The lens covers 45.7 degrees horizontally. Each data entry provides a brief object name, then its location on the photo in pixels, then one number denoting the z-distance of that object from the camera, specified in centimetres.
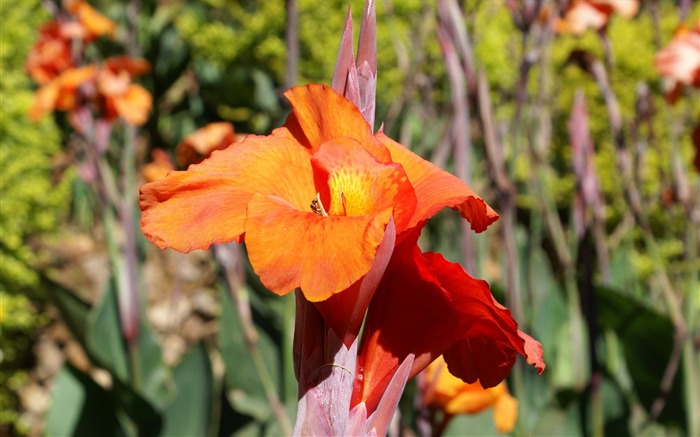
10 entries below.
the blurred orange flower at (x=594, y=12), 133
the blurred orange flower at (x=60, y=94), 152
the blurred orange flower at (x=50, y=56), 162
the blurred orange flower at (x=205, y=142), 118
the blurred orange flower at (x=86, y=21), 163
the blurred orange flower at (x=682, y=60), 115
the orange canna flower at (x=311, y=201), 39
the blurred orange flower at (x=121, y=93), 158
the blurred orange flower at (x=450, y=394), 90
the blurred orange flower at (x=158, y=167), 139
